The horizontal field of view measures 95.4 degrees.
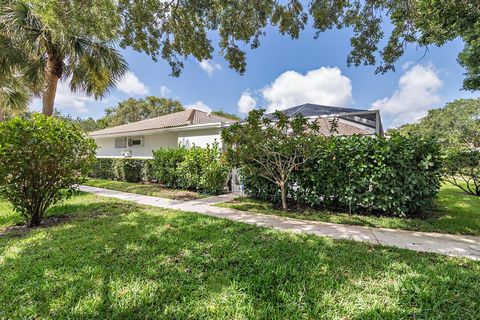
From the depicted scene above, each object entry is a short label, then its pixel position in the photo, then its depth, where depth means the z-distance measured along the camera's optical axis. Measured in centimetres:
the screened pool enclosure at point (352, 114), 785
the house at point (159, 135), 1284
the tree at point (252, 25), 656
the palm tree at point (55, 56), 870
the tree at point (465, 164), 819
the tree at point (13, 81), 910
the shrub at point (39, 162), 435
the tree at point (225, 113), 3656
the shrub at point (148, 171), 1221
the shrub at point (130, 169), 1282
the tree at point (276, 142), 612
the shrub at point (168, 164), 1038
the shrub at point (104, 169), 1430
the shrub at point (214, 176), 905
